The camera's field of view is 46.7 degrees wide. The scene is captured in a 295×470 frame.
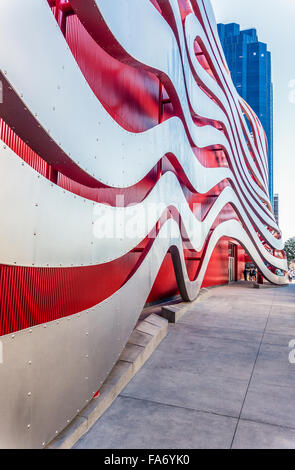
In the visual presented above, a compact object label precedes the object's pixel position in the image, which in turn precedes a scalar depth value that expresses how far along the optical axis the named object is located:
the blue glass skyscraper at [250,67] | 128.50
